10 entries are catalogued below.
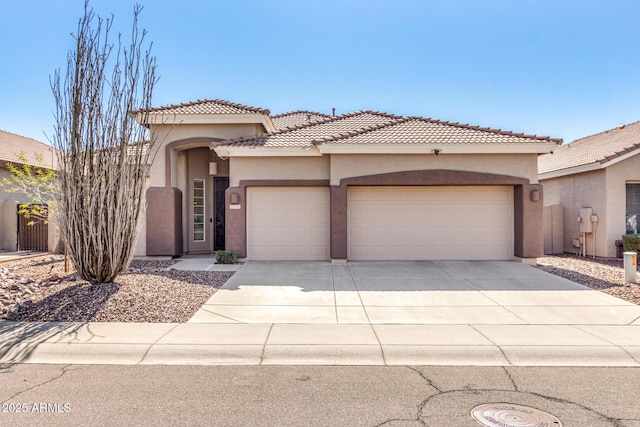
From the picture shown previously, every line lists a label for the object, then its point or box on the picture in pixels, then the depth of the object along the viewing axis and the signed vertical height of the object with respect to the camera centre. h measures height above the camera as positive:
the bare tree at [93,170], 7.64 +0.89
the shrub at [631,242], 12.70 -0.95
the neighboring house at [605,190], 13.51 +0.78
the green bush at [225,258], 12.19 -1.23
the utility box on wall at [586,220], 13.89 -0.26
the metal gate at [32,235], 14.91 -0.60
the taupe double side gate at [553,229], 15.42 -0.62
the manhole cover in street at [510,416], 3.62 -1.84
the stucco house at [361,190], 12.24 +0.77
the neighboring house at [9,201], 15.12 +0.65
